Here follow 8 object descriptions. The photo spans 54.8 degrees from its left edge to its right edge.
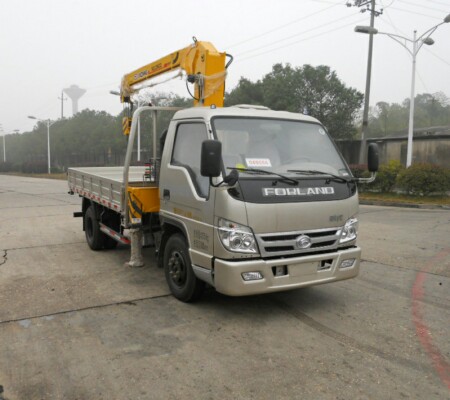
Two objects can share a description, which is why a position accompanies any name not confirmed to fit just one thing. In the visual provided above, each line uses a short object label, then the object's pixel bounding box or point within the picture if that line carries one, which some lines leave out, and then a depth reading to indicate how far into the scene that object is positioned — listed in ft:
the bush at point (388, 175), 55.67
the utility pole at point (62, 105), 244.71
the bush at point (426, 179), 50.62
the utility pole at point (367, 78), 76.02
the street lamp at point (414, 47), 59.41
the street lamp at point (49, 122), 157.53
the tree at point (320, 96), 110.52
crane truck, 13.61
